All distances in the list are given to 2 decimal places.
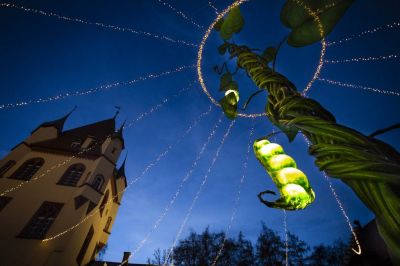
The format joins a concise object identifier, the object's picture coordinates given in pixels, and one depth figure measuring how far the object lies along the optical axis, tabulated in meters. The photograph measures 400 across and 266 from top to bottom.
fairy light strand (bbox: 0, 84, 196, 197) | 18.83
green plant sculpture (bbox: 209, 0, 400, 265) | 0.79
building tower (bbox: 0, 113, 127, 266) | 15.96
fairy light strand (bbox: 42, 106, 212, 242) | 16.14
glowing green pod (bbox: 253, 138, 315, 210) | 1.22
